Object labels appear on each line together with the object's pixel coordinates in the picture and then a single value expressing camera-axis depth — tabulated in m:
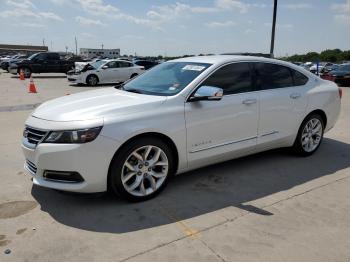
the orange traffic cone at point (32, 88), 15.43
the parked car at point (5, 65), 32.03
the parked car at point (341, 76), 18.86
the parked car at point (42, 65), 24.91
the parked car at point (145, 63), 25.48
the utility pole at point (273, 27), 18.33
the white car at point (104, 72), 20.08
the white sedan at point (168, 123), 3.75
